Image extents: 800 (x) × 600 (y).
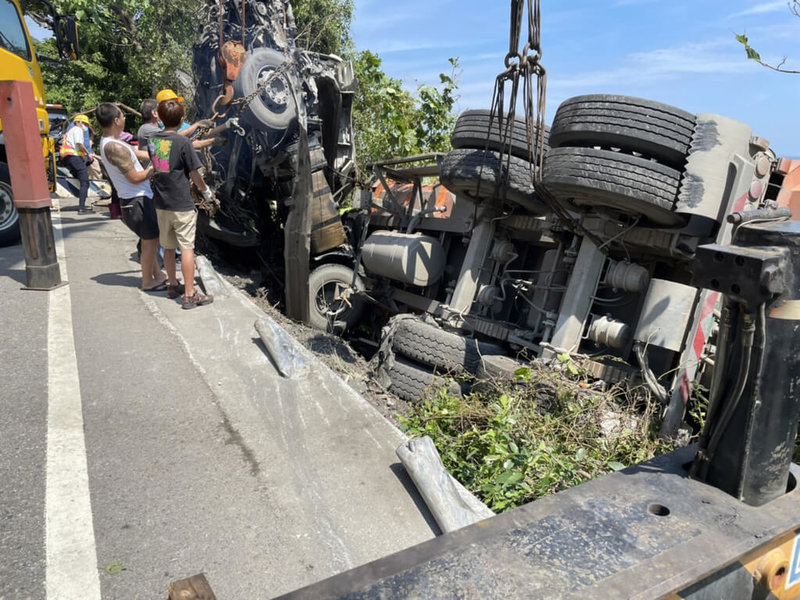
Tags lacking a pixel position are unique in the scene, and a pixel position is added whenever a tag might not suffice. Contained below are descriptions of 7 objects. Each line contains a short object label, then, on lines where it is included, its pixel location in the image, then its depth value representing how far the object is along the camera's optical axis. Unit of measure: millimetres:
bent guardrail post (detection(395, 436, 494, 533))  2641
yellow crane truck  6949
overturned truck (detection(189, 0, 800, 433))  3635
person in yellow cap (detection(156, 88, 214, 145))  5219
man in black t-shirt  4758
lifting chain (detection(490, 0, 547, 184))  3635
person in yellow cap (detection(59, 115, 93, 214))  9953
